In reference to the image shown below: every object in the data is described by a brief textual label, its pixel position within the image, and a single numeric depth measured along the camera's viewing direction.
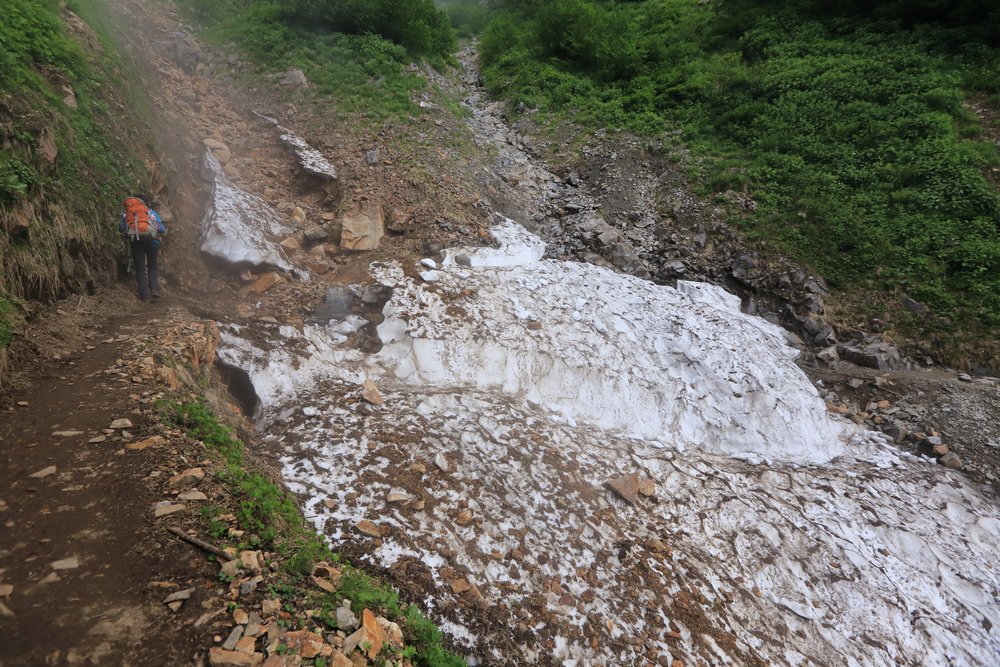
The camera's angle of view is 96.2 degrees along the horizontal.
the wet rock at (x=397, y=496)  5.48
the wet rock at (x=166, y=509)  3.62
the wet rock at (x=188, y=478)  3.93
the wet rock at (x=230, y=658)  2.76
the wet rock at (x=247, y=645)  2.87
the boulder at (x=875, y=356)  9.50
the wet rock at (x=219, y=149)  10.39
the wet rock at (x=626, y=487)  6.66
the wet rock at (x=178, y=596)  3.06
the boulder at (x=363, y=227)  9.76
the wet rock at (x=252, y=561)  3.44
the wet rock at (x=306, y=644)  2.97
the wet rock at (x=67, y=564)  3.11
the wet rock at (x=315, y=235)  9.56
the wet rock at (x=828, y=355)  9.73
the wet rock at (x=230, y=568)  3.31
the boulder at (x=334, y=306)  8.27
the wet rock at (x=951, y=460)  7.82
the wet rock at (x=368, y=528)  5.00
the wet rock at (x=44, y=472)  3.71
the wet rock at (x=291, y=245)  9.16
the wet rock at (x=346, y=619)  3.32
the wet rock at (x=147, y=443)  4.17
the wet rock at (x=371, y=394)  6.95
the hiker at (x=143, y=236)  6.63
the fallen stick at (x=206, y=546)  3.44
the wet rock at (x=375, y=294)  8.77
